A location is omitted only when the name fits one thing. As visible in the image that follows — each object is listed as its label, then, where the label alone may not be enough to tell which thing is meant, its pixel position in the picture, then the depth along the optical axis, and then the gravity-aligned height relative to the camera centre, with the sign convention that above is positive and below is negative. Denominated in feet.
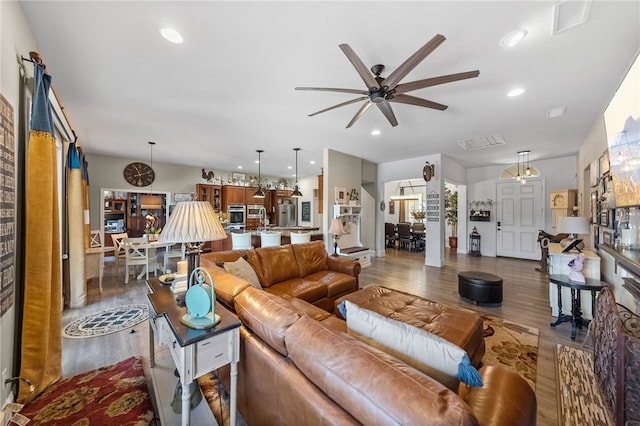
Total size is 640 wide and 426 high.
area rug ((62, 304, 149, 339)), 9.34 -4.45
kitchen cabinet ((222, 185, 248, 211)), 26.86 +1.92
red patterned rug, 5.48 -4.54
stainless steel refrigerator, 32.58 -0.19
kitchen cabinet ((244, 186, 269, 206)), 28.53 +1.83
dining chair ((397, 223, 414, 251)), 28.63 -2.63
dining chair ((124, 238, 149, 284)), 15.39 -2.72
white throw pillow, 3.07 -1.89
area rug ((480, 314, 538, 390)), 7.34 -4.54
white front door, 22.52 -0.55
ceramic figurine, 9.43 -2.24
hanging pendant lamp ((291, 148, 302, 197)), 21.89 +1.65
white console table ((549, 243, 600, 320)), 9.96 -2.46
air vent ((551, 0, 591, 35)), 5.55 +4.67
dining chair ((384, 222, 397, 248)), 30.71 -2.83
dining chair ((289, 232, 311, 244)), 16.28 -1.63
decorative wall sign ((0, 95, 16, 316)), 4.83 +0.12
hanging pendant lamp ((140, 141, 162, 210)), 26.55 +1.21
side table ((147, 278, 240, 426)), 4.07 -2.36
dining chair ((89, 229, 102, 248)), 15.42 -1.66
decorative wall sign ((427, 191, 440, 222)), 20.04 +0.43
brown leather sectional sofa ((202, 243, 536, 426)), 2.46 -2.12
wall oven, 27.12 -0.24
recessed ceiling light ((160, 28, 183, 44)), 6.58 +4.85
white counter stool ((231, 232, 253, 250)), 16.75 -1.86
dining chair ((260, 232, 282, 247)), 16.15 -1.74
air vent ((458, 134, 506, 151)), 15.50 +4.64
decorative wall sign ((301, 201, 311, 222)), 32.98 +0.21
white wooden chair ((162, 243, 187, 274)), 16.68 -2.97
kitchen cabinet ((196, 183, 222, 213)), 25.77 +2.00
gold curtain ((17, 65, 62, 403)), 5.85 -0.72
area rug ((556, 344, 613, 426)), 5.62 -4.65
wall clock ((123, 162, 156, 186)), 22.56 +3.62
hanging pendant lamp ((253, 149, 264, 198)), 22.01 +1.75
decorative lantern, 24.95 -3.14
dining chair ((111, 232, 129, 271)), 16.95 -2.08
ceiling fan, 5.95 +3.72
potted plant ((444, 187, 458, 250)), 28.71 -0.22
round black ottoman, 11.57 -3.62
